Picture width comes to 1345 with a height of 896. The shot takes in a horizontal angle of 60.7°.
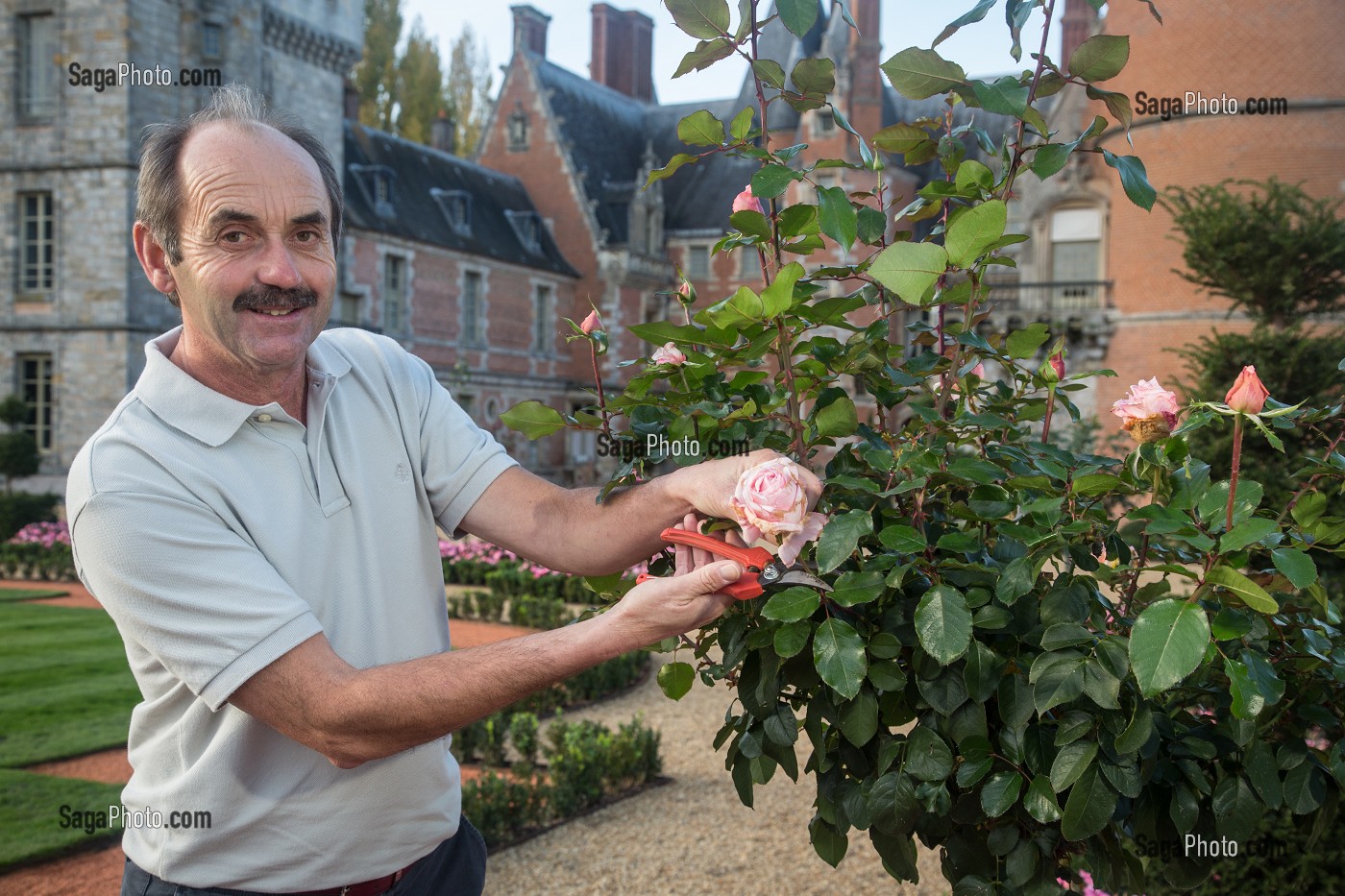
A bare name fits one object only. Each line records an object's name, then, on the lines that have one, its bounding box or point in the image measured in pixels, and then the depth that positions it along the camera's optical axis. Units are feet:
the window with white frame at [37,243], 74.90
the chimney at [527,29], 118.01
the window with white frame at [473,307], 105.60
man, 6.21
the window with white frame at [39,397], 74.84
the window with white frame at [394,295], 95.20
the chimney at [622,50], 130.93
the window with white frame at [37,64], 74.08
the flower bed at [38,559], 49.34
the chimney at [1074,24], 84.99
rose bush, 5.77
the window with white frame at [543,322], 114.21
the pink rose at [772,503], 5.71
